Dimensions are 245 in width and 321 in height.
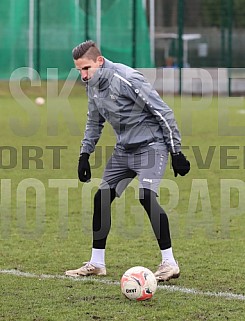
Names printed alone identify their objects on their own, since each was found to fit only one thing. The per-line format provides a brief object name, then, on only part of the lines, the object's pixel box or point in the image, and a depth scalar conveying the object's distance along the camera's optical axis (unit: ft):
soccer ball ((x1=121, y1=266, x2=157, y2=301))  39.91
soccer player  43.62
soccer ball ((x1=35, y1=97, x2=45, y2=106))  160.84
